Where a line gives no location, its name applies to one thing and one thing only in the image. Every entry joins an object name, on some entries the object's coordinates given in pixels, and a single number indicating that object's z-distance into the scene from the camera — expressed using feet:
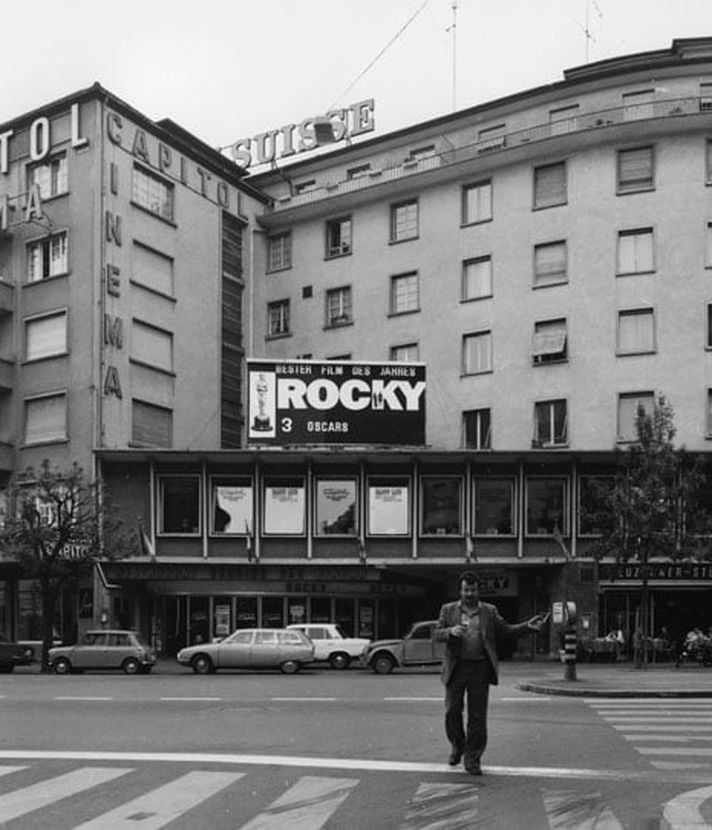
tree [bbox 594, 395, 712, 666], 114.83
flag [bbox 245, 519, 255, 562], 138.51
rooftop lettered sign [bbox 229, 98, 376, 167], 171.53
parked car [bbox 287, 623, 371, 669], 116.44
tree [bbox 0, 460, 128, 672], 118.01
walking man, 32.96
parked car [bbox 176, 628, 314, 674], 105.50
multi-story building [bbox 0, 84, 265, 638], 142.41
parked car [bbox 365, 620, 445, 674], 105.60
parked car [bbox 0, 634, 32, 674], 117.39
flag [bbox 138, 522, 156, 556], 139.23
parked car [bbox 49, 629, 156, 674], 109.70
